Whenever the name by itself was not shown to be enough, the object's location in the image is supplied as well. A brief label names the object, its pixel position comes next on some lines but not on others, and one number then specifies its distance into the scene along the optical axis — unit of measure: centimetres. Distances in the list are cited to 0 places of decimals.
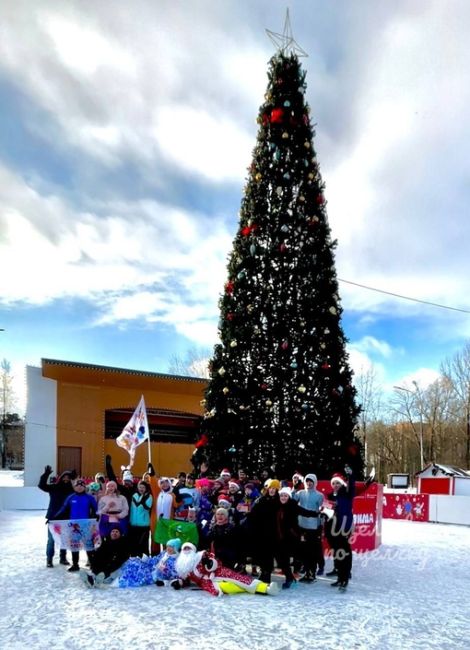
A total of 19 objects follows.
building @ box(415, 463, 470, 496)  2328
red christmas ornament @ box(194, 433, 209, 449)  1420
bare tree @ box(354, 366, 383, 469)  5134
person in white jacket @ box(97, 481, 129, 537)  943
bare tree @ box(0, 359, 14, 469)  6344
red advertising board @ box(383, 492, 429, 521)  2048
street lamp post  4419
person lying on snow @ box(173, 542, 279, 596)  808
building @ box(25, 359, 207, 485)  2572
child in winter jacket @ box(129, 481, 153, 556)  951
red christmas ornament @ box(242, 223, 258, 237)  1479
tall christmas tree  1390
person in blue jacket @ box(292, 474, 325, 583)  918
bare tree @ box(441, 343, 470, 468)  4912
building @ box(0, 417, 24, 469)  6524
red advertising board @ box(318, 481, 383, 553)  1241
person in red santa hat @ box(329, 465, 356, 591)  866
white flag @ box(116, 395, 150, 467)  1845
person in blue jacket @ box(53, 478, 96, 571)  973
